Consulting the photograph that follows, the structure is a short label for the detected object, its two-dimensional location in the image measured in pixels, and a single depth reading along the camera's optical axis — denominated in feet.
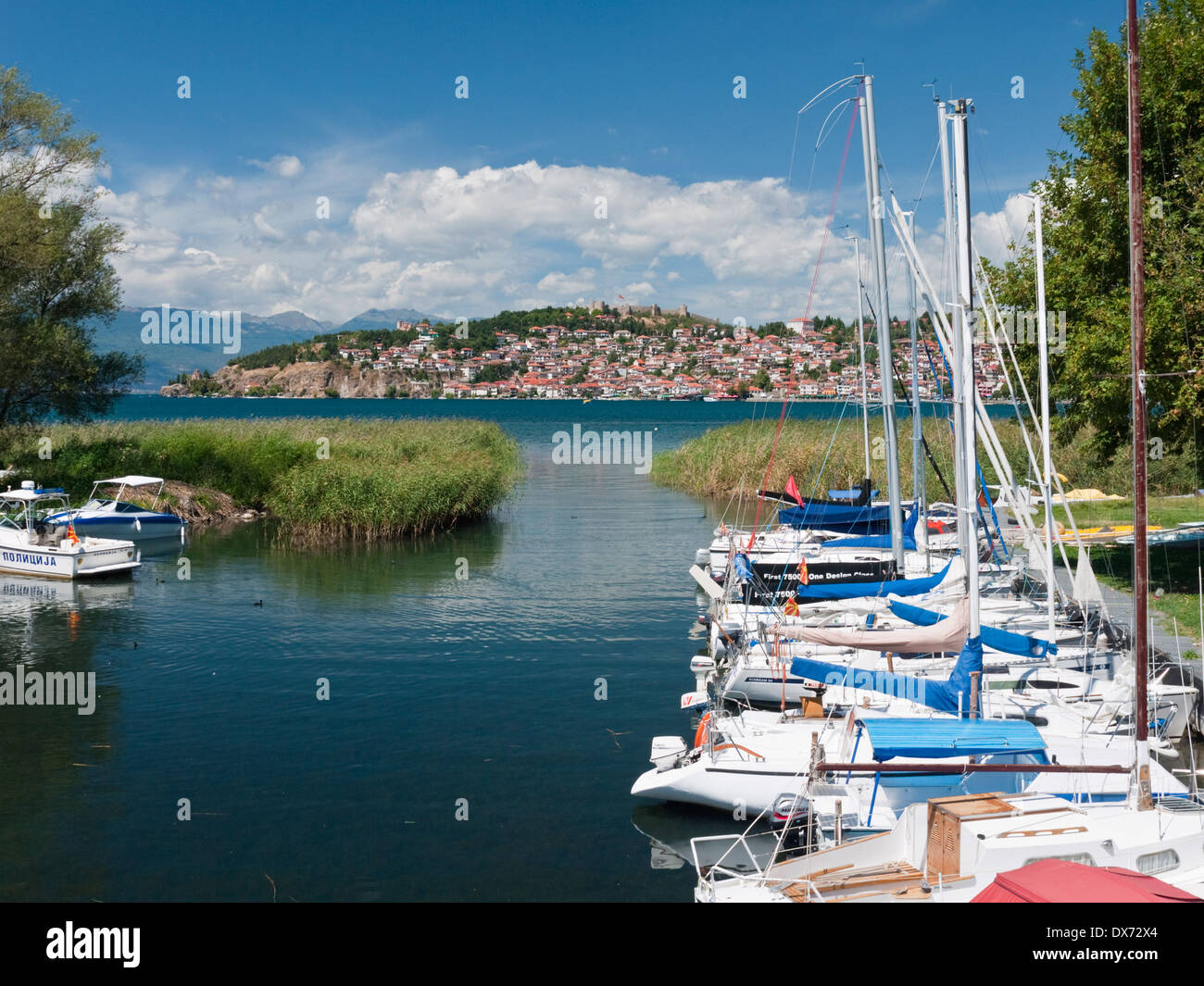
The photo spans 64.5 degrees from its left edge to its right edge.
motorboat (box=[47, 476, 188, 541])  113.29
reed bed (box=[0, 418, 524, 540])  121.29
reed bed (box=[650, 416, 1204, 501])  123.03
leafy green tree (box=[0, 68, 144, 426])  126.72
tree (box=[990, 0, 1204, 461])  62.85
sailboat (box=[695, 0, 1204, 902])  29.37
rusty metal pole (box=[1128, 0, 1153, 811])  34.73
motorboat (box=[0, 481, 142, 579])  97.04
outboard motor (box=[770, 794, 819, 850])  39.52
